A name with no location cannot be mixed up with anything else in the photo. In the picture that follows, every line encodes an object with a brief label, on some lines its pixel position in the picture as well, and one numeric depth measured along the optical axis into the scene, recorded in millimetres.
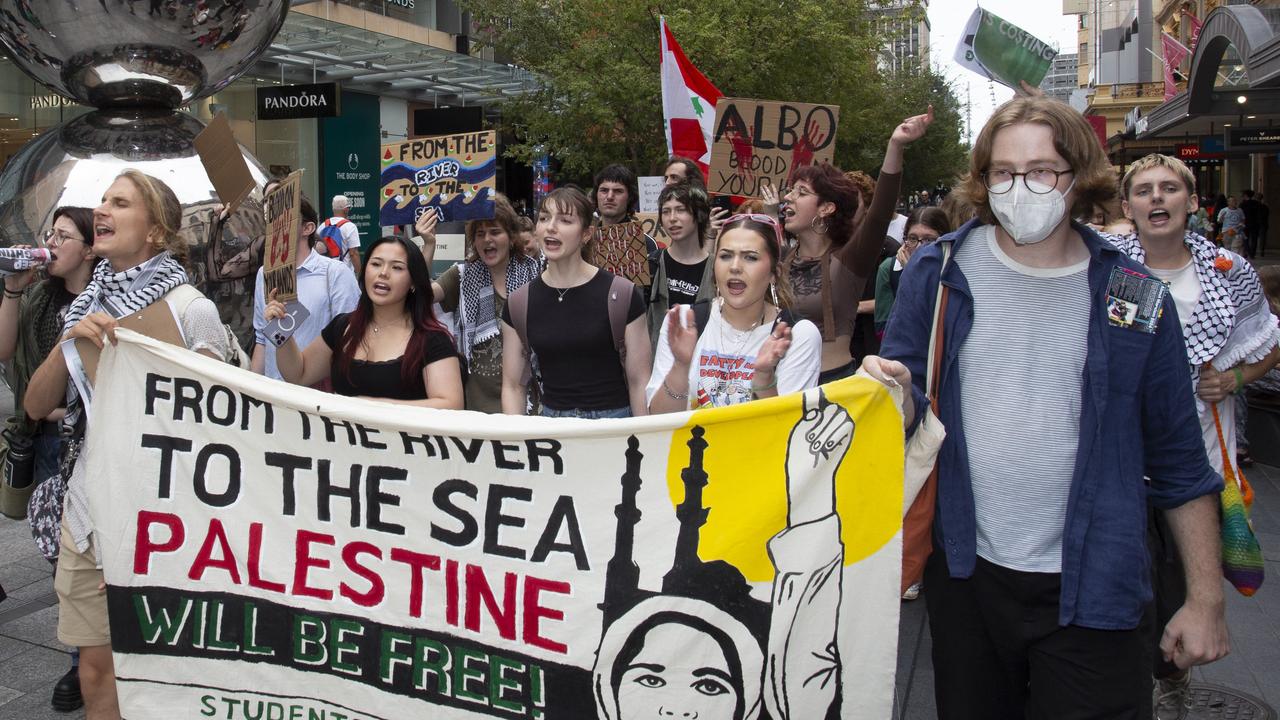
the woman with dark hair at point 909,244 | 6648
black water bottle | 4110
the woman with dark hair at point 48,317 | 4230
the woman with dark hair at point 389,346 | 4160
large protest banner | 2824
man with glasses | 2525
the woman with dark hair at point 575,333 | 4504
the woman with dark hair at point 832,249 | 4707
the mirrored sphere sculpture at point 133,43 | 5176
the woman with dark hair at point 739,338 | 3660
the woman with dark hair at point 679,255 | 5852
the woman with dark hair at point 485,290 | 5492
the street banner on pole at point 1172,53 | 25141
